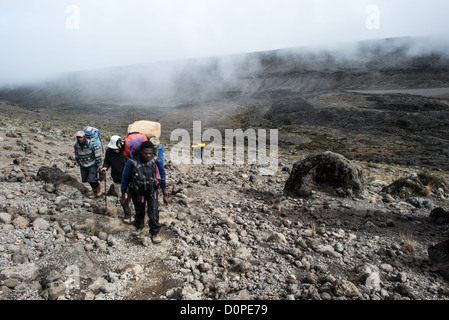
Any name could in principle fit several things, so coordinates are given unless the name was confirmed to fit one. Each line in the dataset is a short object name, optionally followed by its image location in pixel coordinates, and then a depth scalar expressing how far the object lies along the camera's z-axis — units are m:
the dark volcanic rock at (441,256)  3.22
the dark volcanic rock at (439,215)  4.78
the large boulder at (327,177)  6.05
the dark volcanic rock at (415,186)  6.75
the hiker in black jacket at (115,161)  4.41
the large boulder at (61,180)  5.12
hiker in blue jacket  3.44
